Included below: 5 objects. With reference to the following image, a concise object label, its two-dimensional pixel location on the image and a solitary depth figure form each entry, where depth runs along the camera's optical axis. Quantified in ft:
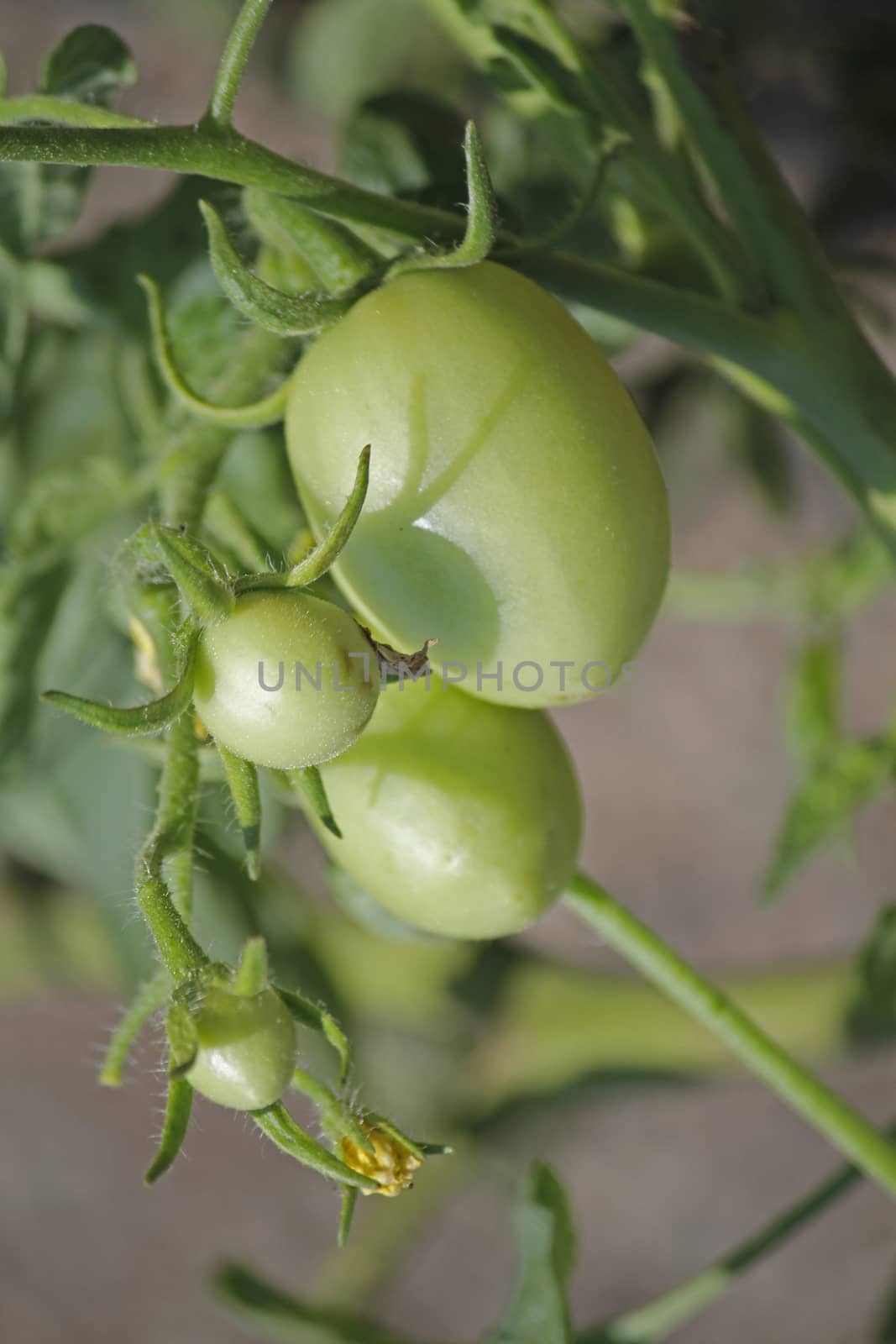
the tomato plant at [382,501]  1.28
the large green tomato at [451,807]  1.39
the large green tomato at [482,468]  1.31
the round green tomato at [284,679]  1.25
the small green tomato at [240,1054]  1.25
